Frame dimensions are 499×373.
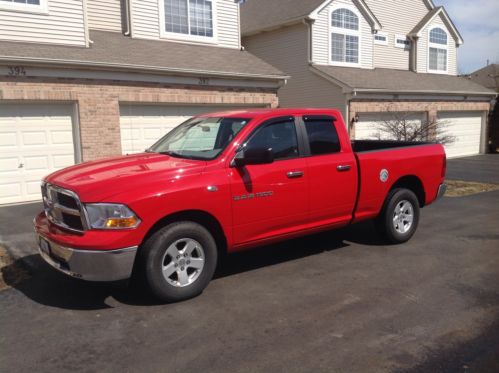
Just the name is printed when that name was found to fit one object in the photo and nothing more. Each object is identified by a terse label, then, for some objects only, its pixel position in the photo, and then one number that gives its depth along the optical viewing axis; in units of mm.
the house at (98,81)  10312
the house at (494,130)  23875
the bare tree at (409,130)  13914
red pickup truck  4375
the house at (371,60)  17828
